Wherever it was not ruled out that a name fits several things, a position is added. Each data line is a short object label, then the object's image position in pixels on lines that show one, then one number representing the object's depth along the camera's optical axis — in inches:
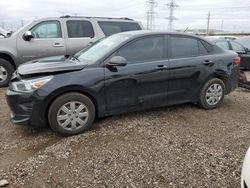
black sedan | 104.0
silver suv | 187.8
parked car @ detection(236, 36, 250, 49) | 336.6
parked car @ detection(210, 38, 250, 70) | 254.9
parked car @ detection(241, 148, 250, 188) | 58.5
